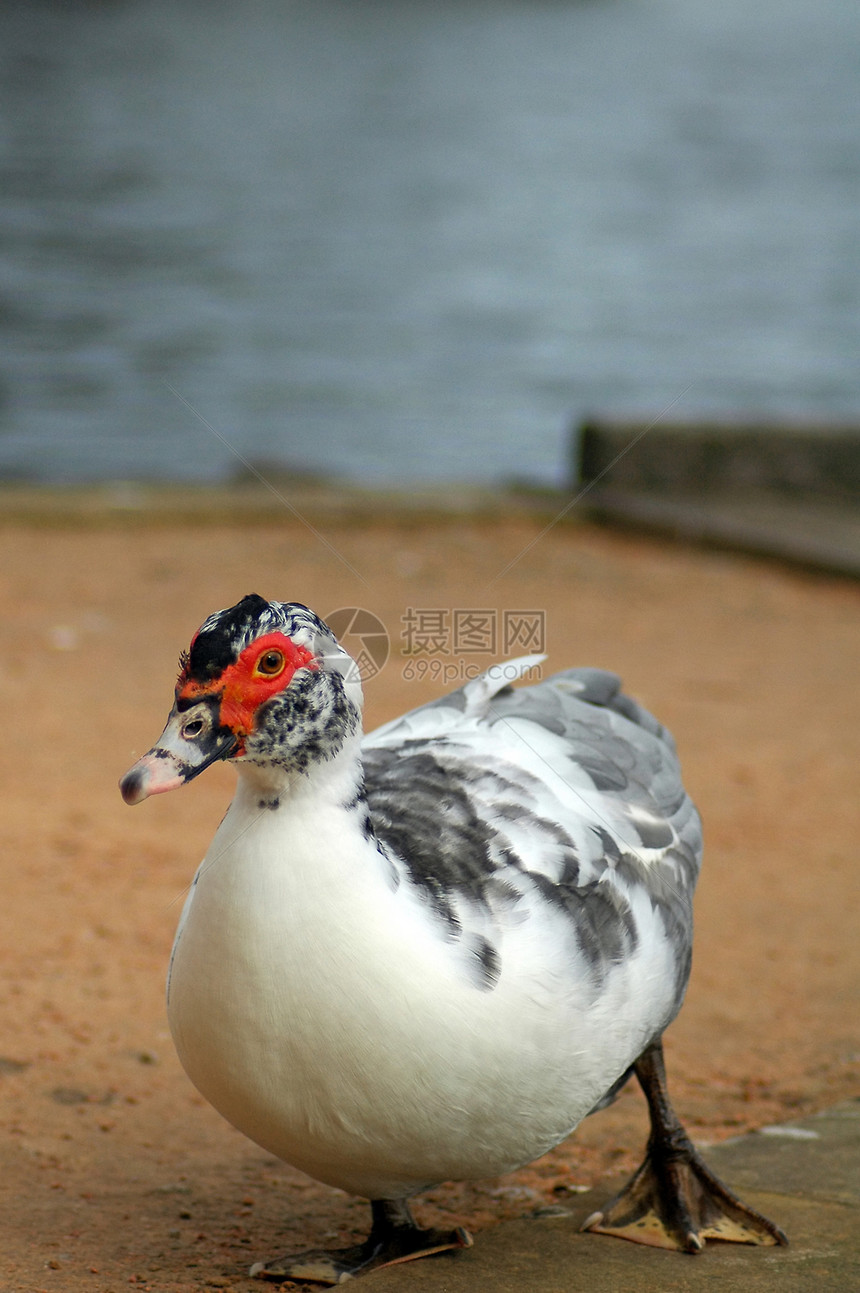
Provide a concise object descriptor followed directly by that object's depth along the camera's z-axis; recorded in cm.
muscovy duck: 448
